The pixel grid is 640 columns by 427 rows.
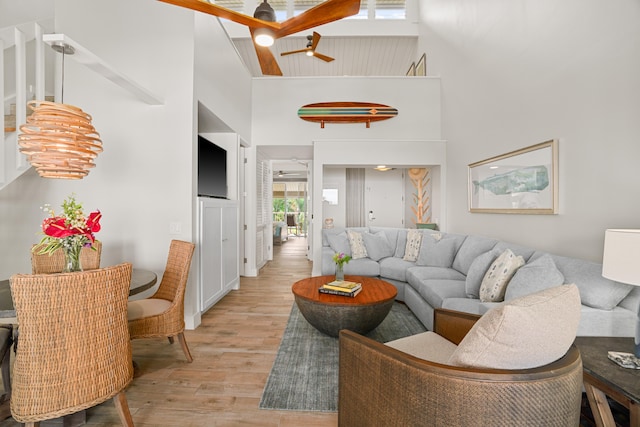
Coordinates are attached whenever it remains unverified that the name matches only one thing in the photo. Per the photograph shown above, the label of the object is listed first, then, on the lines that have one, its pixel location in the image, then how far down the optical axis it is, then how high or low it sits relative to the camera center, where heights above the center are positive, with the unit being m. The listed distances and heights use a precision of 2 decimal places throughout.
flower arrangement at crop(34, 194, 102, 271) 1.68 -0.12
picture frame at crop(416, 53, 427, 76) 5.78 +3.07
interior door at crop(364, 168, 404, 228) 7.67 +0.35
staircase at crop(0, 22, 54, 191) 2.72 +1.20
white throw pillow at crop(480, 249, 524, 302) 2.29 -0.53
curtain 7.69 +0.37
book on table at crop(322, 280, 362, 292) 2.78 -0.72
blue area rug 1.92 -1.24
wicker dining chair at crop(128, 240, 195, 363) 2.16 -0.76
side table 1.23 -0.76
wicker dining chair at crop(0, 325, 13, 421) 1.56 -0.86
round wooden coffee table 2.52 -0.86
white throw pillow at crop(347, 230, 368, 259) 4.41 -0.51
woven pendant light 1.91 +0.51
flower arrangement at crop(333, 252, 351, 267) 3.06 -0.50
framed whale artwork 2.62 +0.33
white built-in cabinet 3.26 -0.46
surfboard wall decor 4.79 +1.70
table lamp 1.36 -0.22
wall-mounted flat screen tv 3.55 +0.58
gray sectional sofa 1.82 -0.58
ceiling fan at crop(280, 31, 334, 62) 3.87 +2.32
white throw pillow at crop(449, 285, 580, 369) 0.92 -0.40
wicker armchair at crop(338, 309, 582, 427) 0.90 -0.60
